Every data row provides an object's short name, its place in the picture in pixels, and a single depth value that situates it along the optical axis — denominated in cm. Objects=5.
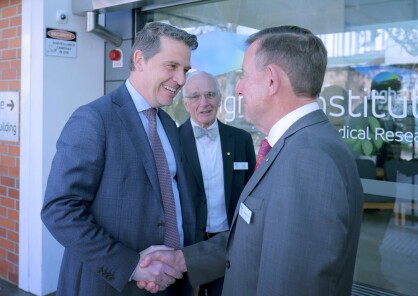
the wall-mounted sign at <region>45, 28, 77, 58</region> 413
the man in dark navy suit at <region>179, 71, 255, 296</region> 304
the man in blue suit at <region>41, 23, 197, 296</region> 179
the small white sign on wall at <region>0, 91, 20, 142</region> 435
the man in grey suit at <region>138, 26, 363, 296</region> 128
